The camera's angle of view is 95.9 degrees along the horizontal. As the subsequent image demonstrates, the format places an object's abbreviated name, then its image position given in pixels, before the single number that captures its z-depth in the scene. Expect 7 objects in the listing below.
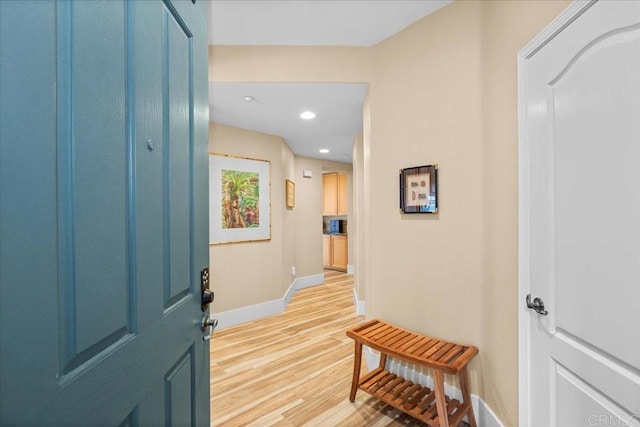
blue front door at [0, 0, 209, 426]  0.42
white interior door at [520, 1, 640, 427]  0.86
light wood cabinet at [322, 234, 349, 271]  6.44
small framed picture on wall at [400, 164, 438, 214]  1.87
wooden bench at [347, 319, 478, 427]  1.54
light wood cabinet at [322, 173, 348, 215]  6.32
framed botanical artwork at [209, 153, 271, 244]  3.29
